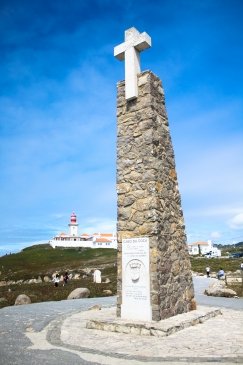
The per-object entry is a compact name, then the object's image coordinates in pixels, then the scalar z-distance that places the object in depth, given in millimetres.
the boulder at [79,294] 19659
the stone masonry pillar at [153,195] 10211
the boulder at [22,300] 17547
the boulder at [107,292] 22006
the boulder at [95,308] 13719
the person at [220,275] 35000
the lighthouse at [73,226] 138250
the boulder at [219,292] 18939
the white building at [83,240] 132125
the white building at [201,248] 146125
